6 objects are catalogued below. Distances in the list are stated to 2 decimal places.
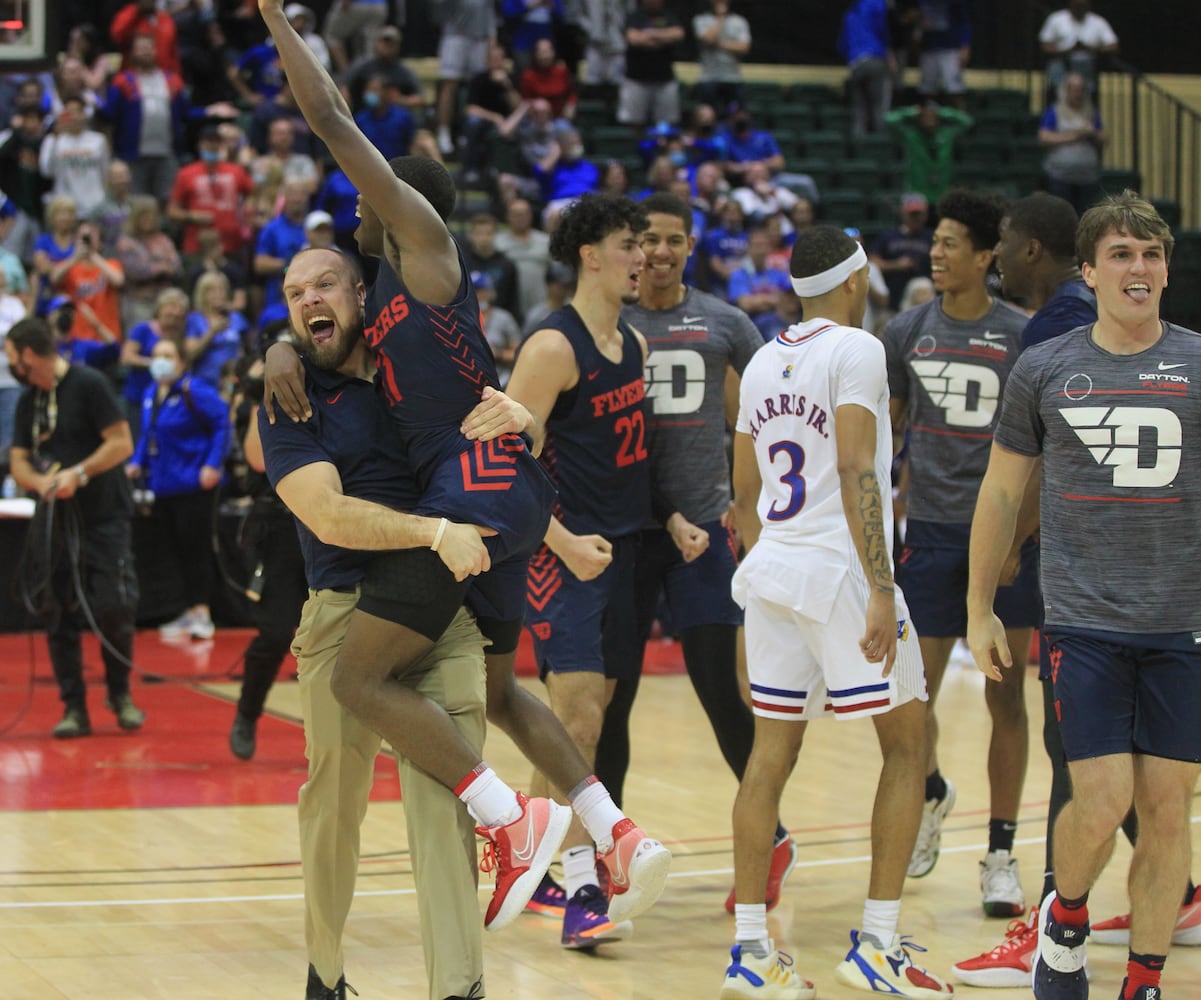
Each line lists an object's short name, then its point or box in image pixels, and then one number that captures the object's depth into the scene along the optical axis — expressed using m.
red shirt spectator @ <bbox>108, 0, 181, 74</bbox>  16.02
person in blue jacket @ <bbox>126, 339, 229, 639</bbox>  11.91
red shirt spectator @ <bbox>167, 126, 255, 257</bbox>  14.98
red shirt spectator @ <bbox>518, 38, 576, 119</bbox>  17.11
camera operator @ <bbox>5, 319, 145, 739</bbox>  8.80
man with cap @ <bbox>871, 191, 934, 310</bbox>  16.22
